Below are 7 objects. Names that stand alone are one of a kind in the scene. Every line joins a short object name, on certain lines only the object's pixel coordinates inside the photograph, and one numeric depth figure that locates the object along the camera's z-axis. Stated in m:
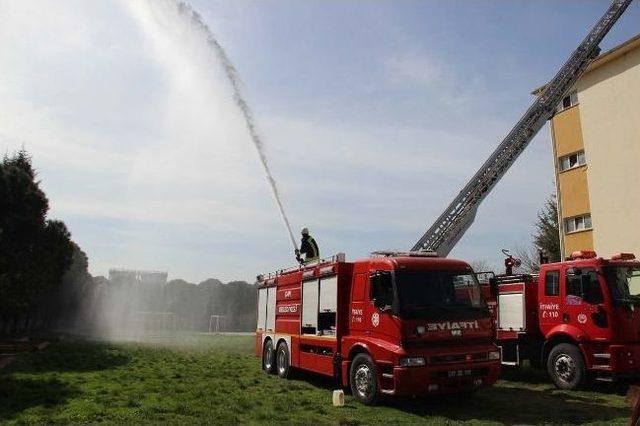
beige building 21.42
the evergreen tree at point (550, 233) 35.15
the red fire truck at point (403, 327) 9.54
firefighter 14.76
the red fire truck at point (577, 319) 11.16
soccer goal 62.12
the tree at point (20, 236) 25.16
